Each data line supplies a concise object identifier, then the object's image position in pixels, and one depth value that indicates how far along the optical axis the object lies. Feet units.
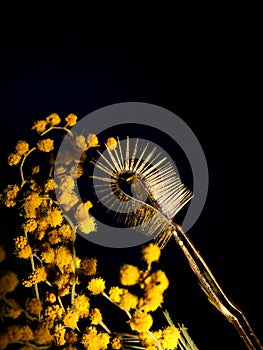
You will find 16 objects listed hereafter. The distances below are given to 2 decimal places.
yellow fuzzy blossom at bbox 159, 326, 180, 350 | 1.46
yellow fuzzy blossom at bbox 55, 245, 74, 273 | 1.52
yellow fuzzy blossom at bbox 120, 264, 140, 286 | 1.25
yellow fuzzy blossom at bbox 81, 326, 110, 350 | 1.48
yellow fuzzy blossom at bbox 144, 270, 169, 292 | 1.18
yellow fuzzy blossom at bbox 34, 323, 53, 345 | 1.35
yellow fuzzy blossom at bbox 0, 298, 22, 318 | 1.28
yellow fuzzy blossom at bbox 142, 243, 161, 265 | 1.22
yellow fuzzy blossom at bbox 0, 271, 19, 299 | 1.21
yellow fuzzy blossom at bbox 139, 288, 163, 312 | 1.19
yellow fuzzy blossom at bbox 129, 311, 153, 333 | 1.38
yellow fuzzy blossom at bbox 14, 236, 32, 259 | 1.57
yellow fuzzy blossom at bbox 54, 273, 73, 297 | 1.54
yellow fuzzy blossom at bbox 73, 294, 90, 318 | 1.55
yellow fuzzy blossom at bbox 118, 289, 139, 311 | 1.34
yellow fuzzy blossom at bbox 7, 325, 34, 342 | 1.27
